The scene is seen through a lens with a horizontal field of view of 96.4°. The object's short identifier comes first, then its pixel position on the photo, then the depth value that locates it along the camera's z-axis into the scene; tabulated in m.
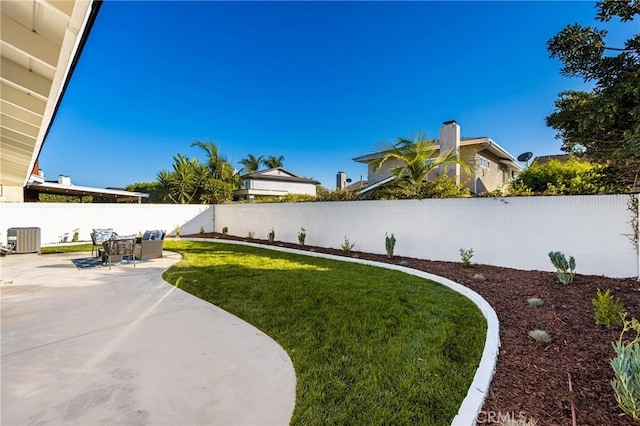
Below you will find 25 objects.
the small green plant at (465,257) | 7.63
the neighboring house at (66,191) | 14.64
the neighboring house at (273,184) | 26.66
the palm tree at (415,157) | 9.11
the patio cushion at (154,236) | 9.86
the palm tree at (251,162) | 35.12
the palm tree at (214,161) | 20.88
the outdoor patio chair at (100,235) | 11.13
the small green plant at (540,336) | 3.39
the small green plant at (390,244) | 9.05
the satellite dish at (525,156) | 12.85
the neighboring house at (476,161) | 14.88
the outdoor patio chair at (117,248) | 8.38
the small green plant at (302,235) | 12.16
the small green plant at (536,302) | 4.56
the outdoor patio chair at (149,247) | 9.09
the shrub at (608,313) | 3.54
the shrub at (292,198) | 14.48
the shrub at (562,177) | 6.29
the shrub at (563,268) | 5.50
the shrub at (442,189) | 8.77
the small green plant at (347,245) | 10.30
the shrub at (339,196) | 11.51
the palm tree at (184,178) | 18.95
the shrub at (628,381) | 2.12
